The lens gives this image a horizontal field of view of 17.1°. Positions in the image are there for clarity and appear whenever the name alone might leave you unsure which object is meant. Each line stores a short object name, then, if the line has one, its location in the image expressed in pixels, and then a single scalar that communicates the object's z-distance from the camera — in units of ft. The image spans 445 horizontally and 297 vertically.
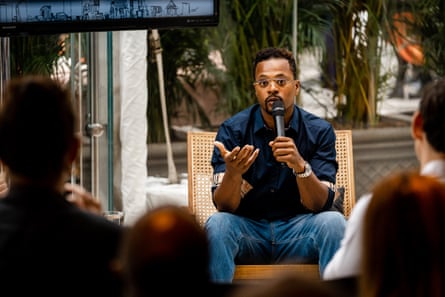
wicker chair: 19.84
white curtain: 24.50
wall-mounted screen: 18.94
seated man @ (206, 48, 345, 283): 17.63
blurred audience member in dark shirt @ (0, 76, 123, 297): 9.21
